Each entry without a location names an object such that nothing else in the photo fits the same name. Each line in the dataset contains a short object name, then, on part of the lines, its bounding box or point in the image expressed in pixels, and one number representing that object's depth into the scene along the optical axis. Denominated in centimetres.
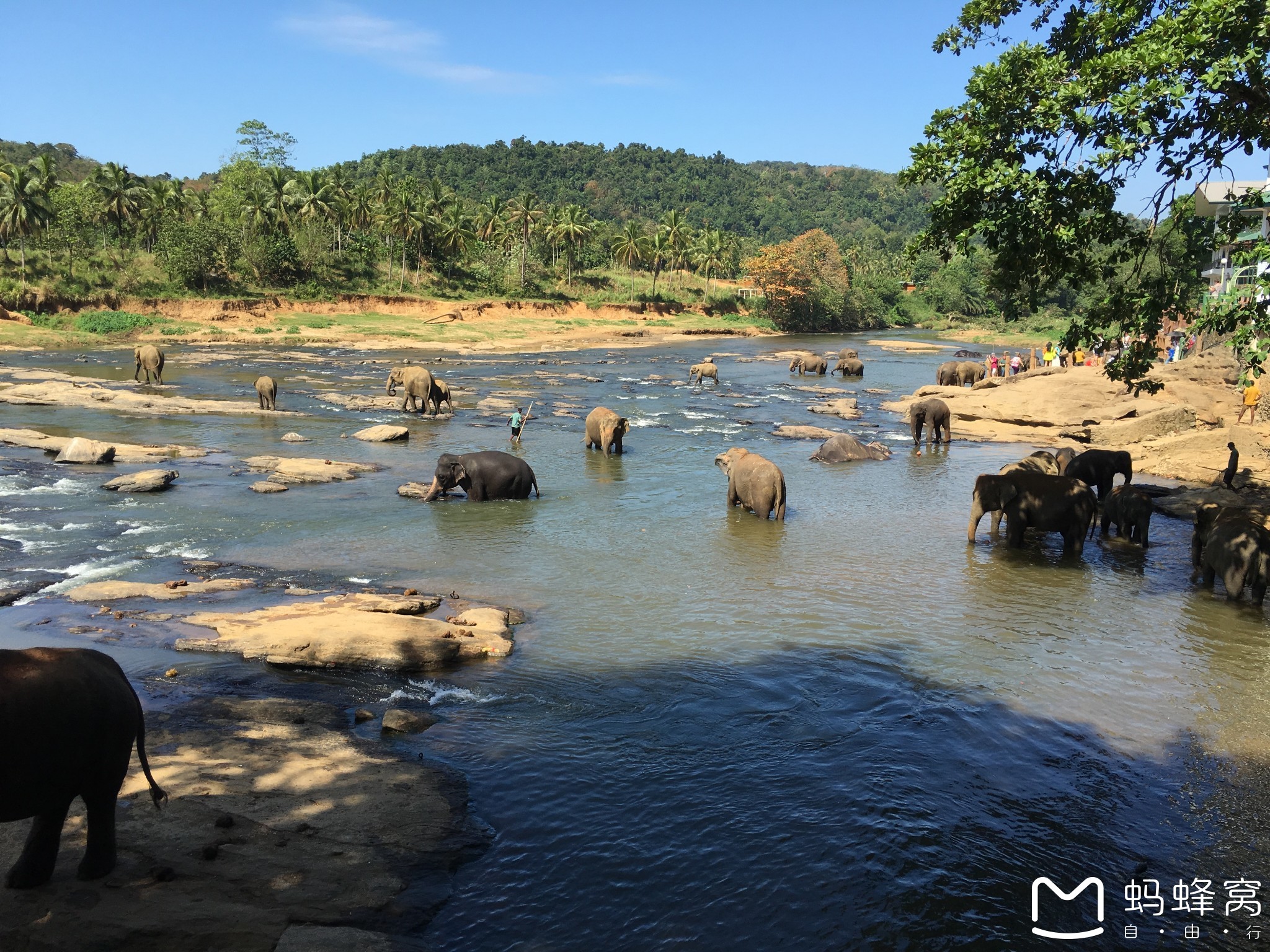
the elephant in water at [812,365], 5234
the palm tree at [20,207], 5734
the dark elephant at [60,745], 539
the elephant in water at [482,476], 1947
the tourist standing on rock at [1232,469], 1925
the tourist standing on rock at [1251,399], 2519
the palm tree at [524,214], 8756
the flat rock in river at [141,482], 1917
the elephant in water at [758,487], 1853
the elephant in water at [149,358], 3784
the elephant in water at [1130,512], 1686
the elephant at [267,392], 3198
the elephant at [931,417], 2878
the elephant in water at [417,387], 3319
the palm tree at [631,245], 9388
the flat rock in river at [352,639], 1049
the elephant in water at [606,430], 2619
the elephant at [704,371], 4784
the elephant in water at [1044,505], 1609
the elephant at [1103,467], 1983
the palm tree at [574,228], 9075
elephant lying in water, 2581
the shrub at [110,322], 5688
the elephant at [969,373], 4416
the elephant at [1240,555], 1338
